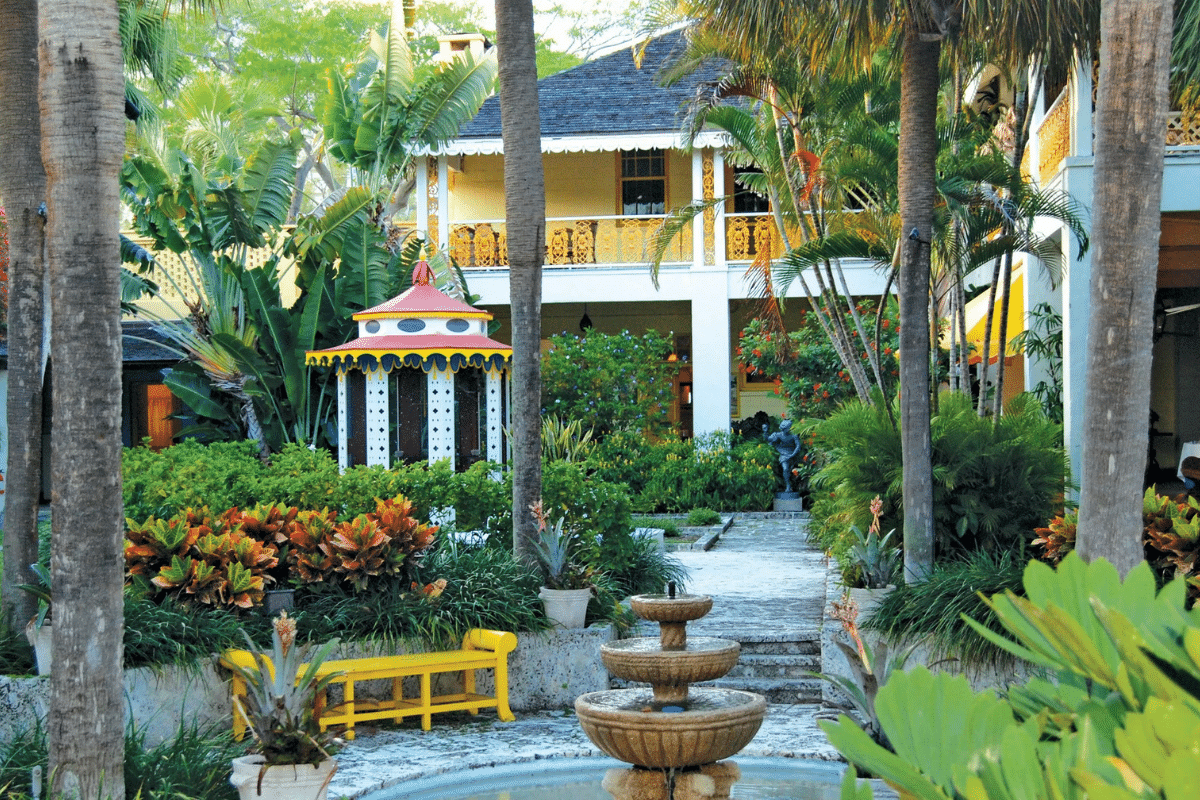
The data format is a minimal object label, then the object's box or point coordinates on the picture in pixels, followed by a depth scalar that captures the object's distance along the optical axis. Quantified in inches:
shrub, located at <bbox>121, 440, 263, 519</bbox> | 396.2
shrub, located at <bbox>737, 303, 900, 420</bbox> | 754.8
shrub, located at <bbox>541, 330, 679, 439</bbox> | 784.9
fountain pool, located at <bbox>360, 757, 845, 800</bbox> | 265.3
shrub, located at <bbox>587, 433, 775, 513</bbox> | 775.7
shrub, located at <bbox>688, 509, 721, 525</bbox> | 700.7
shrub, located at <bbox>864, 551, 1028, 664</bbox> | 296.2
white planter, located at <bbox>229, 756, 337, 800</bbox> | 216.4
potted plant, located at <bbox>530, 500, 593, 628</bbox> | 342.6
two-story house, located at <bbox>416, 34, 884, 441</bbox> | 861.8
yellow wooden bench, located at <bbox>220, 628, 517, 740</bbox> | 301.1
